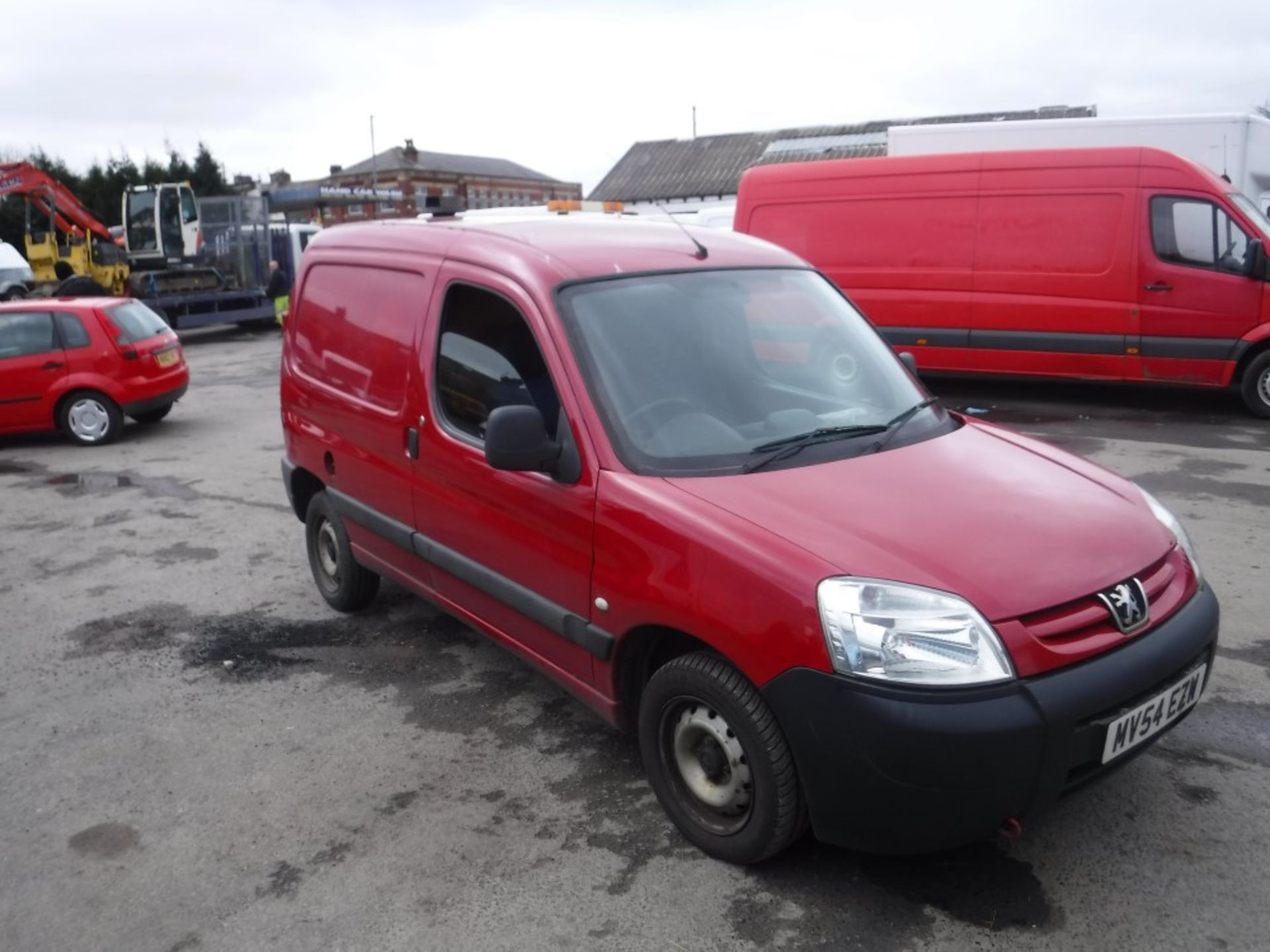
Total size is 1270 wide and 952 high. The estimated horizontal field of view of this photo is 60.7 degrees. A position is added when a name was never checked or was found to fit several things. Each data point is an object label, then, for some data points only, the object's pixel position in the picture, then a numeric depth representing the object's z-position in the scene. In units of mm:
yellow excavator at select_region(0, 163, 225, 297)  25125
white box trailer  12805
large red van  9984
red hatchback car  11102
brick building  72812
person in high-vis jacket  23344
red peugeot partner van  2727
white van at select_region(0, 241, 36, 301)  24297
